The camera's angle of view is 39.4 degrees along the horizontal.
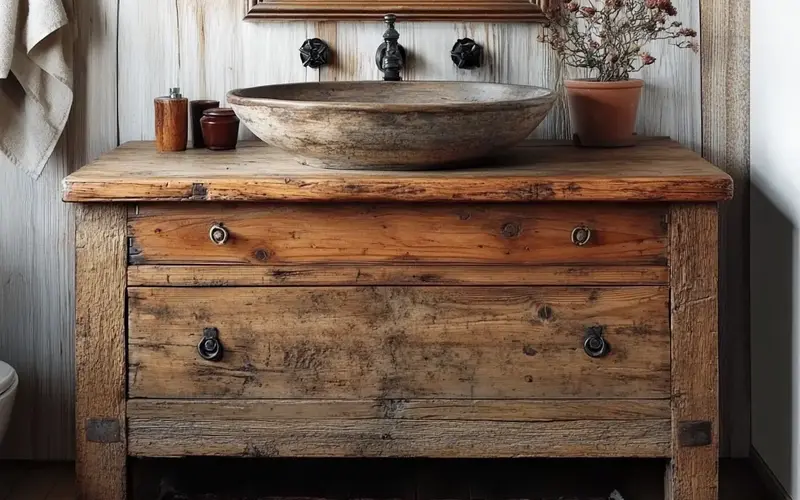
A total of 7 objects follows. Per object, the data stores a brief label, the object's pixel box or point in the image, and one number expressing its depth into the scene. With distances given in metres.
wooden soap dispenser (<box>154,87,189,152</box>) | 2.20
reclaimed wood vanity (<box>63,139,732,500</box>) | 1.97
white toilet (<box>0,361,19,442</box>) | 2.05
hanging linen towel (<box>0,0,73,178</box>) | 2.24
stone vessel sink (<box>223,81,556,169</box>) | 1.89
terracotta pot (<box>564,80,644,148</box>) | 2.23
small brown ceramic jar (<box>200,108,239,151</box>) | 2.21
